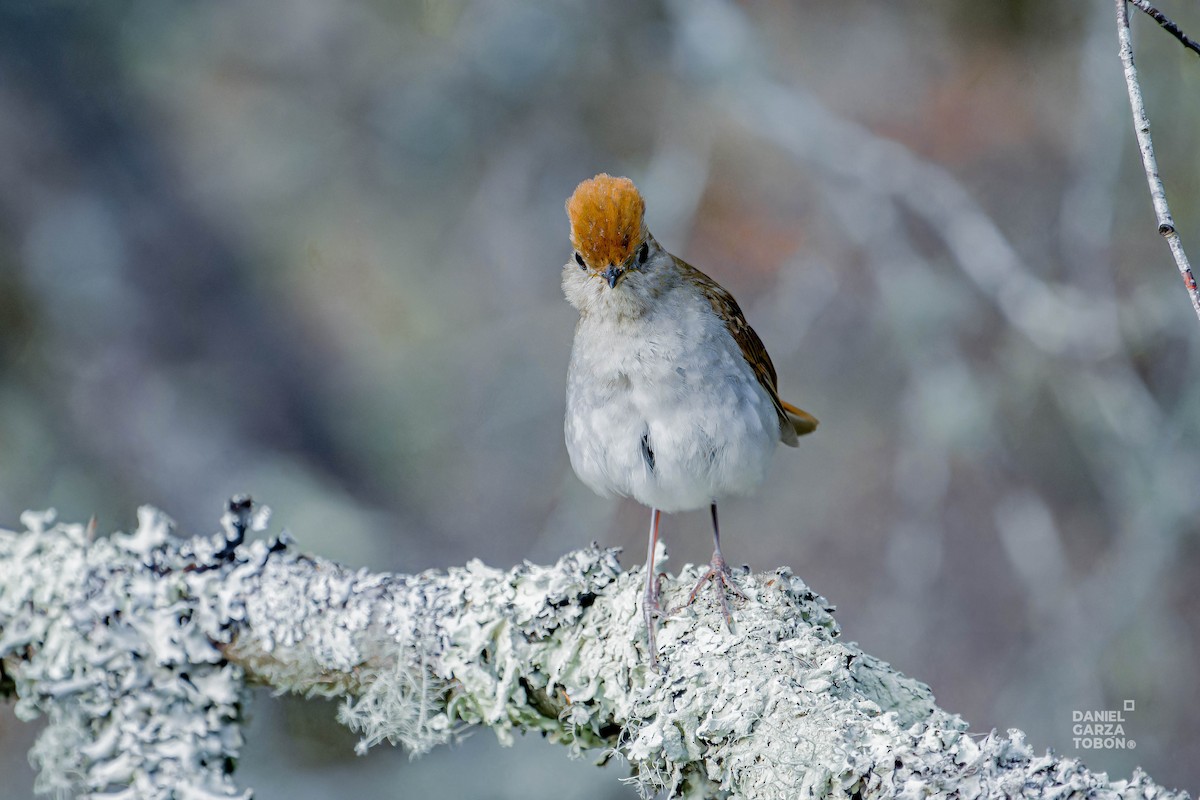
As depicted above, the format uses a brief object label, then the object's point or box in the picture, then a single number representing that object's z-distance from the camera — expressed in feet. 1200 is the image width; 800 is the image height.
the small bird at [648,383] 17.90
